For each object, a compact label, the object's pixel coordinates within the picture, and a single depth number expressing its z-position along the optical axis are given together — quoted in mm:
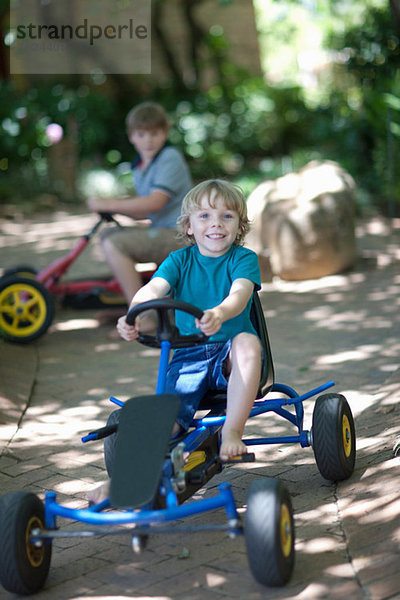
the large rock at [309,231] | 7953
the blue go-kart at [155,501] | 2674
